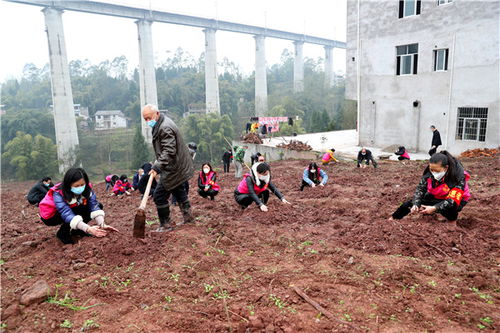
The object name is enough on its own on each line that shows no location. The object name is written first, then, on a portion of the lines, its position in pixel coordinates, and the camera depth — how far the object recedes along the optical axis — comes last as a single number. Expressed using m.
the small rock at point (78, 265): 3.44
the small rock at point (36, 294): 2.76
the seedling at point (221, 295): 2.92
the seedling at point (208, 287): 3.04
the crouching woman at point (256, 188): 5.46
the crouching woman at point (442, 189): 4.23
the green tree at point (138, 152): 33.69
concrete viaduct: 27.84
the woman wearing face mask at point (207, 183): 7.27
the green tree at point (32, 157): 32.22
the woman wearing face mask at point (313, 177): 8.18
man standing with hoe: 4.50
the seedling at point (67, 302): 2.74
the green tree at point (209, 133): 38.34
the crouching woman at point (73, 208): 3.97
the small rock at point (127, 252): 3.69
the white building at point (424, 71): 13.74
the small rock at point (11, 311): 2.62
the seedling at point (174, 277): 3.23
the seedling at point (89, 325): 2.49
